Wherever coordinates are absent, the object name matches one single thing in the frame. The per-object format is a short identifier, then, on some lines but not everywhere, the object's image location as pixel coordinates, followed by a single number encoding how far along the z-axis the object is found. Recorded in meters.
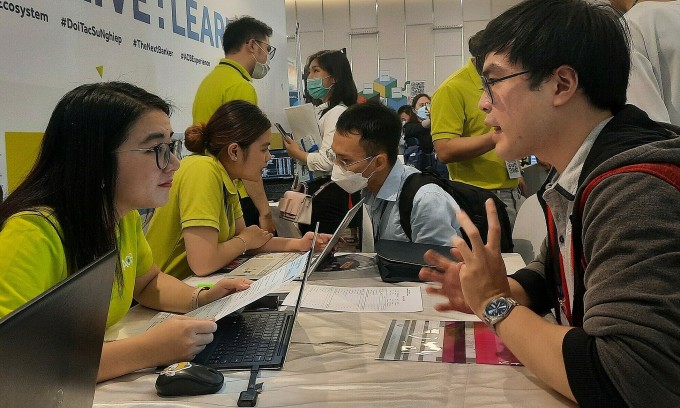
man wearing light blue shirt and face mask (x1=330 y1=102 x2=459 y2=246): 2.34
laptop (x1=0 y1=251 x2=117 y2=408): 0.44
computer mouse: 1.02
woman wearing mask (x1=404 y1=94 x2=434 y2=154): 6.94
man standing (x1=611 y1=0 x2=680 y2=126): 1.93
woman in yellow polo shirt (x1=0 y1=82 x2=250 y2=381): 1.13
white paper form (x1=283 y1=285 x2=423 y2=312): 1.55
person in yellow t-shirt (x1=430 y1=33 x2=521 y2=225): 2.72
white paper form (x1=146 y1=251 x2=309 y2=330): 1.20
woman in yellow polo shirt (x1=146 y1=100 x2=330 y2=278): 2.10
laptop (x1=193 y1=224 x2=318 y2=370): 1.17
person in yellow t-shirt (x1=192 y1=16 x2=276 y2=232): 3.29
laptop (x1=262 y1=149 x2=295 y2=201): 4.59
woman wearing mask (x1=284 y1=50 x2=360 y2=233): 3.10
